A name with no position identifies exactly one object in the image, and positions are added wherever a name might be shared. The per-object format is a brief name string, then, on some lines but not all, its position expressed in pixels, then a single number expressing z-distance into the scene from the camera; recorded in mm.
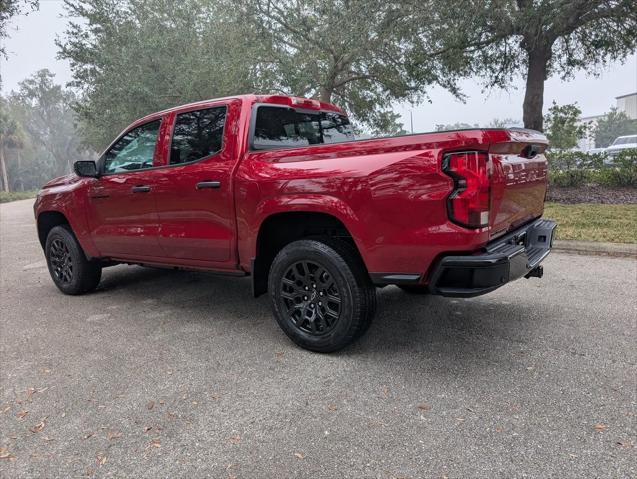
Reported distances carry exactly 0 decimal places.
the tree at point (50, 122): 71875
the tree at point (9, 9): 9902
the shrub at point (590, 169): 10500
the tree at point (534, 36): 9781
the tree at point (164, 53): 12438
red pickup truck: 2666
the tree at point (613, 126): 65688
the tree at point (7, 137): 53038
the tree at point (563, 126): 14375
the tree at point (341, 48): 10867
